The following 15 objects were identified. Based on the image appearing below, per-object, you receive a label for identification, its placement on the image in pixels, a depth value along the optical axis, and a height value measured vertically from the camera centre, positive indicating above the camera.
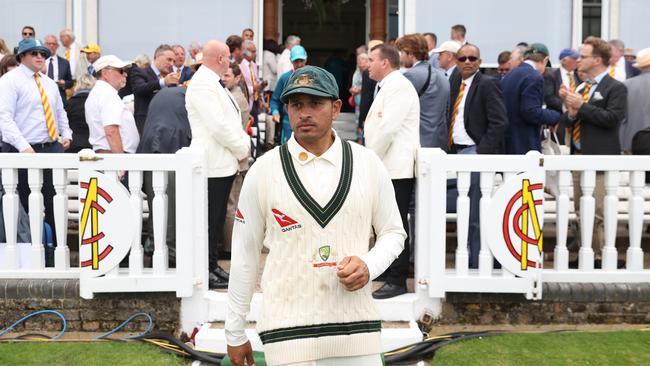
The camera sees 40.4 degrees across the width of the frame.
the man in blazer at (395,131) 6.39 +0.24
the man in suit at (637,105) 7.68 +0.54
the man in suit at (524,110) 7.52 +0.48
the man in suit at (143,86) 9.08 +0.80
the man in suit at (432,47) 10.40 +1.52
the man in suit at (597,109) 7.15 +0.47
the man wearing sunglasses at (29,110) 7.38 +0.45
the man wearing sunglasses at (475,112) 7.23 +0.44
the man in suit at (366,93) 10.09 +0.82
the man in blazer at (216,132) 6.67 +0.24
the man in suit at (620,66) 10.69 +1.26
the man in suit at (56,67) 11.80 +1.28
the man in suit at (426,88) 7.12 +0.62
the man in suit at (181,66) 10.33 +1.21
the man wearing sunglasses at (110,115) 7.56 +0.41
